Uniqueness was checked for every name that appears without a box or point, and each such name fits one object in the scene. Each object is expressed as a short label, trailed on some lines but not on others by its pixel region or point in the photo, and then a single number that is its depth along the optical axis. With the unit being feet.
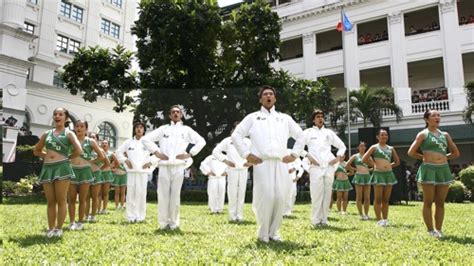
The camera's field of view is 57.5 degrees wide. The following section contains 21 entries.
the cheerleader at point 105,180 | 34.54
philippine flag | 82.89
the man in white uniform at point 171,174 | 23.54
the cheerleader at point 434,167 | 21.25
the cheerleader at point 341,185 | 40.08
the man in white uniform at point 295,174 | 35.73
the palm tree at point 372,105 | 77.97
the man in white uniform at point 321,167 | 26.58
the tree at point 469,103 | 71.67
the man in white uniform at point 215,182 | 40.91
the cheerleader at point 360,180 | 34.01
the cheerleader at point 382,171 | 27.78
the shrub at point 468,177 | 64.23
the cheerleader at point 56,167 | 19.53
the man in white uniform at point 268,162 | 18.53
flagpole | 62.31
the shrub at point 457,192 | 63.10
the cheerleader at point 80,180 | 23.31
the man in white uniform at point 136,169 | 28.81
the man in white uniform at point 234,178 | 30.73
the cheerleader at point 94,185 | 27.63
